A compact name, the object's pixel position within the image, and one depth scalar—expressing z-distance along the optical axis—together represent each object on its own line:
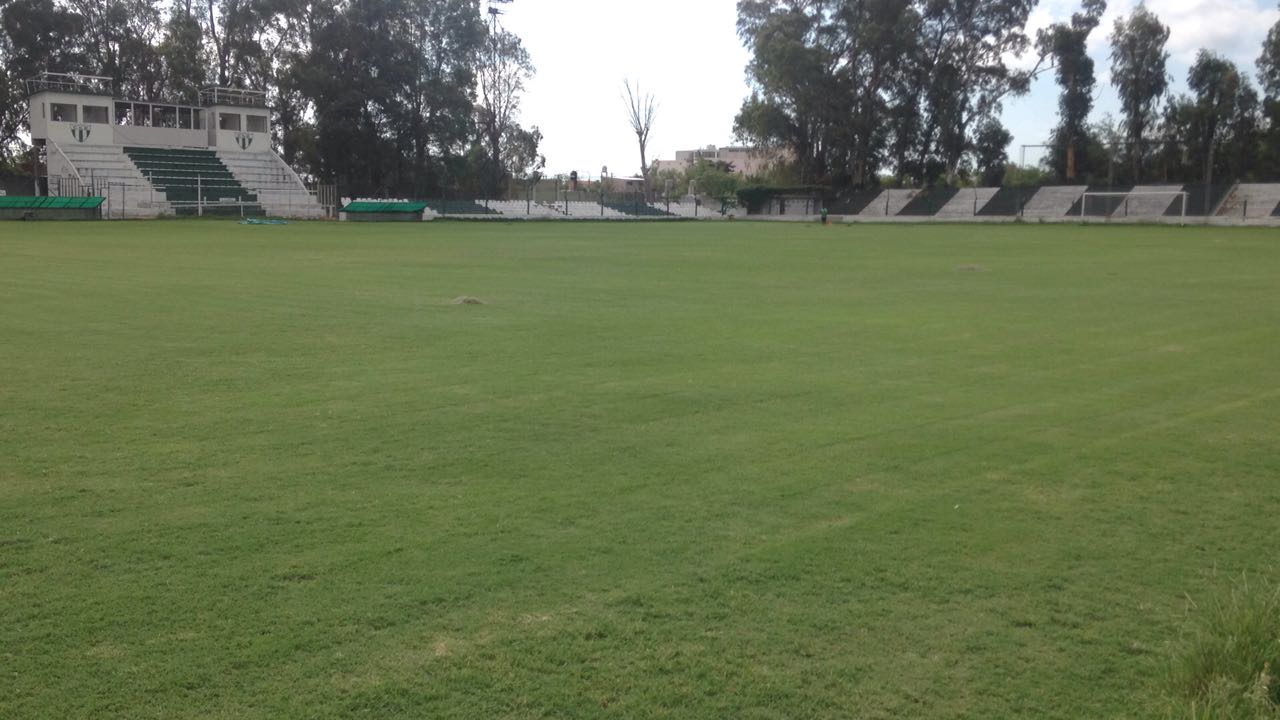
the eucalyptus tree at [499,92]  71.19
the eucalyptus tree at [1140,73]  63.09
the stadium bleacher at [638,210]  68.62
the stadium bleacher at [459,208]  59.44
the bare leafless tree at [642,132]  91.50
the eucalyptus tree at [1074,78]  65.88
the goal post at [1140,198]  54.22
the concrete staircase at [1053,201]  59.31
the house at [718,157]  124.56
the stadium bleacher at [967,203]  62.66
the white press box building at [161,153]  49.25
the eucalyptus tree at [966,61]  68.06
